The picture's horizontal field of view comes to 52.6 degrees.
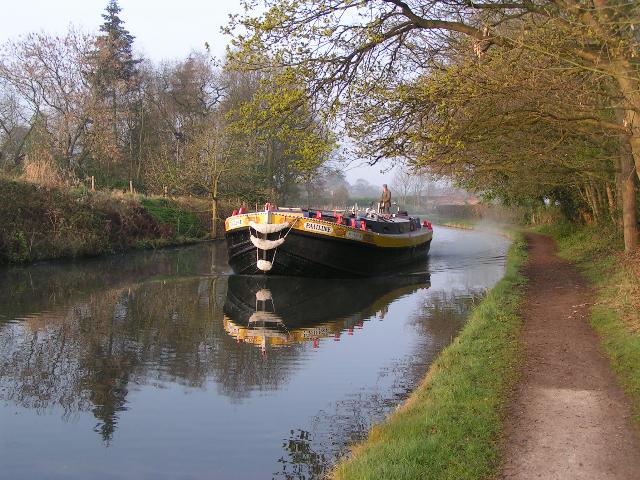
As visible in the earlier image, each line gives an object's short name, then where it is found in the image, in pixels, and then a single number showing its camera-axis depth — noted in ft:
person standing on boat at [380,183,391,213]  81.40
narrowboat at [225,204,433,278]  57.67
